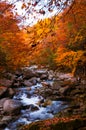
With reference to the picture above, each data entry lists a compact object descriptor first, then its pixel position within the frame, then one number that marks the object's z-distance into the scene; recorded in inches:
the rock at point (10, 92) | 277.7
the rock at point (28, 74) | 422.1
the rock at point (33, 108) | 235.1
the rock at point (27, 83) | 351.3
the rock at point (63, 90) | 283.7
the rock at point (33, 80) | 370.5
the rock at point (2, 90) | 262.0
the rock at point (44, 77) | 416.3
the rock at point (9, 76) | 370.1
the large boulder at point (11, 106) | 217.1
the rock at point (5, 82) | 310.3
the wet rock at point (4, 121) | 187.6
